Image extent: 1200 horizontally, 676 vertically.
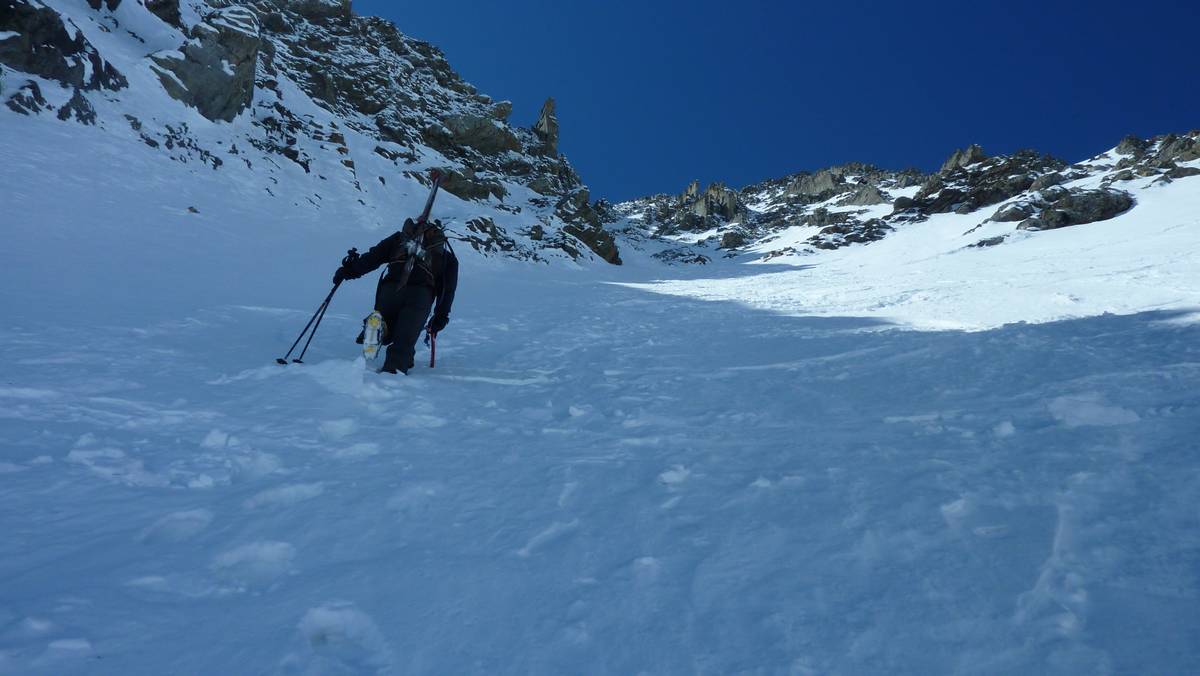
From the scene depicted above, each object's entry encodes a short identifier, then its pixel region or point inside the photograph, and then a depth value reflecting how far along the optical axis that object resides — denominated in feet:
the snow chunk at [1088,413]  12.42
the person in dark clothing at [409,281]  20.03
